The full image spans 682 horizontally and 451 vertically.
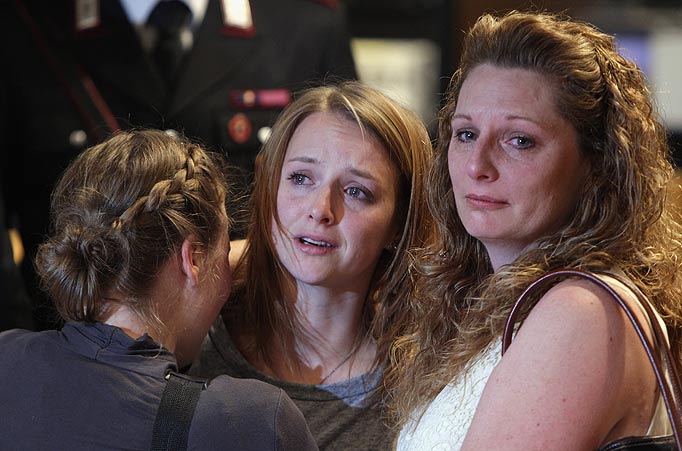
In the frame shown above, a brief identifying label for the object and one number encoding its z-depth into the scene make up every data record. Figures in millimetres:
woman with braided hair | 3312
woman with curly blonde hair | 3249
